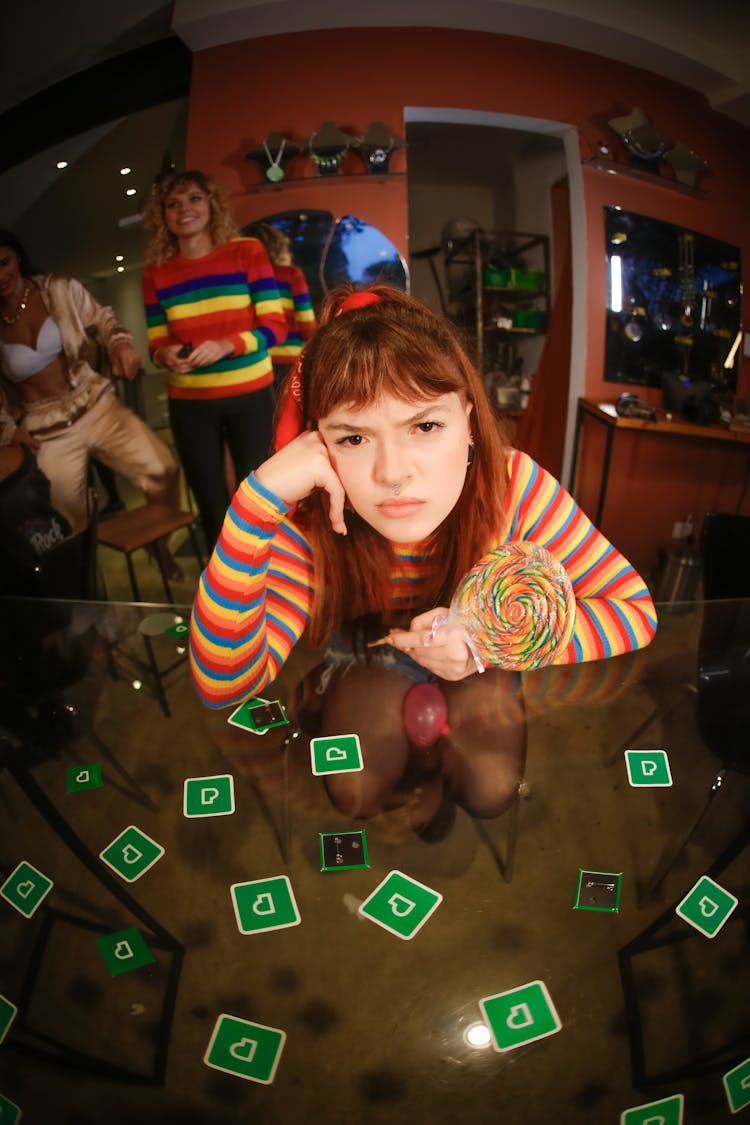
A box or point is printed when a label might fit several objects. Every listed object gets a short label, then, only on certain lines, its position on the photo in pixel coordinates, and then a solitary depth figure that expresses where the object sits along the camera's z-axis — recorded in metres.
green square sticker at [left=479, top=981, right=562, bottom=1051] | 0.64
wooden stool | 1.25
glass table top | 0.62
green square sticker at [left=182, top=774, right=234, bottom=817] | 0.95
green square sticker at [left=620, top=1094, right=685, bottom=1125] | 0.59
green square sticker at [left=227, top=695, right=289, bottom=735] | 1.12
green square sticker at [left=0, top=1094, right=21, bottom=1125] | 0.59
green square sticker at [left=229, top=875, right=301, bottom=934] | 0.78
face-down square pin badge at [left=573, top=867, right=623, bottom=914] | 0.79
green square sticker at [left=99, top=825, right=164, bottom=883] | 0.85
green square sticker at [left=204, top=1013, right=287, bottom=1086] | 0.62
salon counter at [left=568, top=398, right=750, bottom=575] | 1.11
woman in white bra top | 1.07
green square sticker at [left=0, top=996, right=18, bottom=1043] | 0.67
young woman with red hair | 0.85
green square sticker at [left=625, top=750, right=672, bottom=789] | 1.00
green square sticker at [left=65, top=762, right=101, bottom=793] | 1.01
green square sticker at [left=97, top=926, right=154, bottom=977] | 0.72
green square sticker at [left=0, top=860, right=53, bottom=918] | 0.81
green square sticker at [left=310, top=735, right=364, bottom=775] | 1.02
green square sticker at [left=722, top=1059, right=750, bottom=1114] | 0.61
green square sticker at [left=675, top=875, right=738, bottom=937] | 0.77
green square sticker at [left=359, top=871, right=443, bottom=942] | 0.77
